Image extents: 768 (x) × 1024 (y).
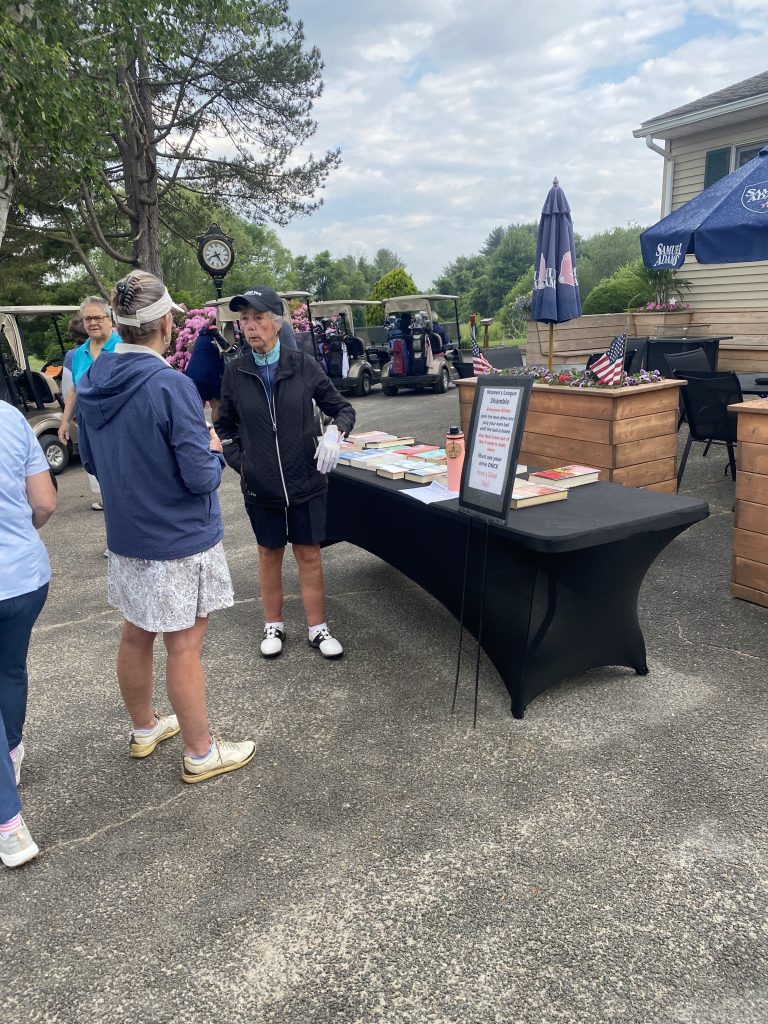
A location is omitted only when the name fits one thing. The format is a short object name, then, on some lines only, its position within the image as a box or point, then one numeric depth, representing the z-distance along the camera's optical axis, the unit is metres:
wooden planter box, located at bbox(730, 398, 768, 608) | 4.06
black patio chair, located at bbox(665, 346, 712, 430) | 8.04
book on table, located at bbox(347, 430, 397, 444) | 4.95
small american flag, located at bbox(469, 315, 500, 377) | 6.57
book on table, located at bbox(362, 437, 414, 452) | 4.84
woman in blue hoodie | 2.45
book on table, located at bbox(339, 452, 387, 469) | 4.20
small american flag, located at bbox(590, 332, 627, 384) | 5.65
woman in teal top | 5.15
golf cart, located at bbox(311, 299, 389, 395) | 15.67
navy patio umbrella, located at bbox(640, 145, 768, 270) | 5.55
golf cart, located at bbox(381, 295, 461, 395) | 15.30
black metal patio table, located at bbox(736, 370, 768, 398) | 6.05
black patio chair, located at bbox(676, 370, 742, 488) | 6.00
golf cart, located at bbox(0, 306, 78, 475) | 9.41
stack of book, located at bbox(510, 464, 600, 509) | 3.27
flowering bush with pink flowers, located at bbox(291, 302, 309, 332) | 17.61
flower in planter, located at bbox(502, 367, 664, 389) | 5.79
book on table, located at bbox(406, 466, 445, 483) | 3.78
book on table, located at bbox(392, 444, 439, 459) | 4.42
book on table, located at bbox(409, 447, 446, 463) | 4.24
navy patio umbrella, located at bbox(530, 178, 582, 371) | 6.39
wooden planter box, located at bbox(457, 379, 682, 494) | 5.60
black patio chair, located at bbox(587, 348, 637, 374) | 9.72
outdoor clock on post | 11.65
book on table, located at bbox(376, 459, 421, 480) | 3.92
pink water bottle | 3.49
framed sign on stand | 2.87
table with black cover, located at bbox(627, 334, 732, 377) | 8.71
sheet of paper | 3.47
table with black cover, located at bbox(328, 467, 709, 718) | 2.96
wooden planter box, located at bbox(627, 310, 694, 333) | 12.58
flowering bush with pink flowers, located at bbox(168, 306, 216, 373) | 13.49
